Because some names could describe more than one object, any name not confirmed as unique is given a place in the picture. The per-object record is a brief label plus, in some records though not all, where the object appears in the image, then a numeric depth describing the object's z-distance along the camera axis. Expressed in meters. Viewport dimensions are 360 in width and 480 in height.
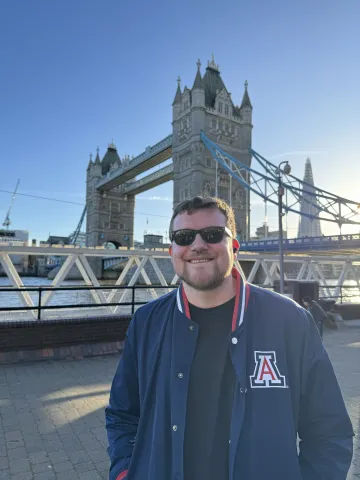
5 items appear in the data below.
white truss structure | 7.29
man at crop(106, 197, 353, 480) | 1.26
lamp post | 10.65
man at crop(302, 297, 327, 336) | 7.28
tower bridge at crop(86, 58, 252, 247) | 48.94
